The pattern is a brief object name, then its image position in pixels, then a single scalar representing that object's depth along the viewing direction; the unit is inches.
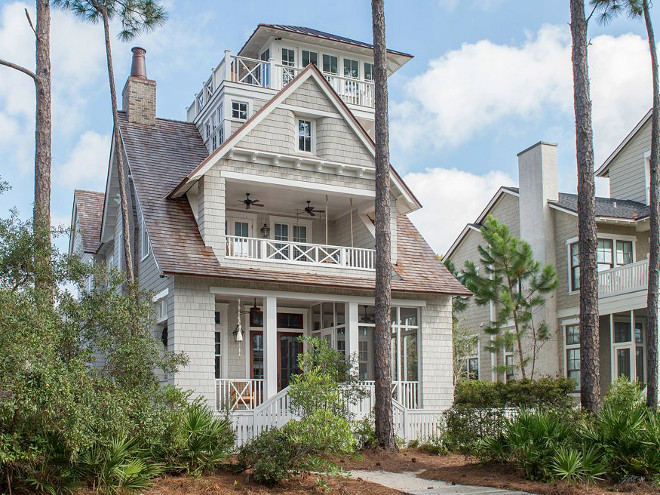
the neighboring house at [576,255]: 1008.9
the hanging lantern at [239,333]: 848.3
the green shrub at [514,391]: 789.2
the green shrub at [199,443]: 487.5
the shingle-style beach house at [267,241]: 779.4
